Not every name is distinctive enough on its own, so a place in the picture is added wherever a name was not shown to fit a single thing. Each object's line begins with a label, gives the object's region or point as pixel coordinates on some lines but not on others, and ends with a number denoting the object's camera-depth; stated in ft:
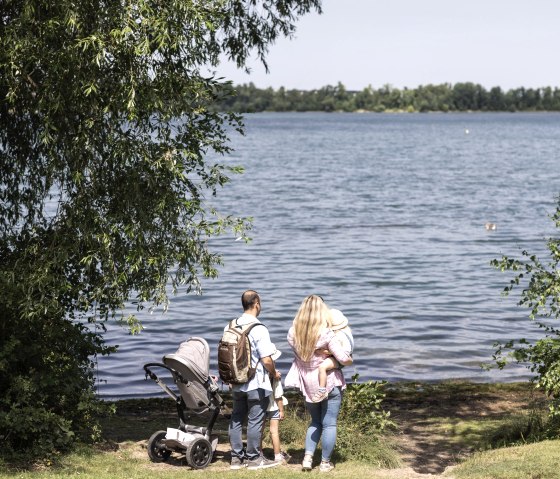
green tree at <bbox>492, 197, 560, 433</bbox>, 39.75
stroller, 35.45
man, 35.19
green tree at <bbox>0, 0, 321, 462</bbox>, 35.70
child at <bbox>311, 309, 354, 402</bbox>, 35.06
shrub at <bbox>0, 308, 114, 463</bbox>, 36.14
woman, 34.58
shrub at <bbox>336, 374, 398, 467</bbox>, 38.52
